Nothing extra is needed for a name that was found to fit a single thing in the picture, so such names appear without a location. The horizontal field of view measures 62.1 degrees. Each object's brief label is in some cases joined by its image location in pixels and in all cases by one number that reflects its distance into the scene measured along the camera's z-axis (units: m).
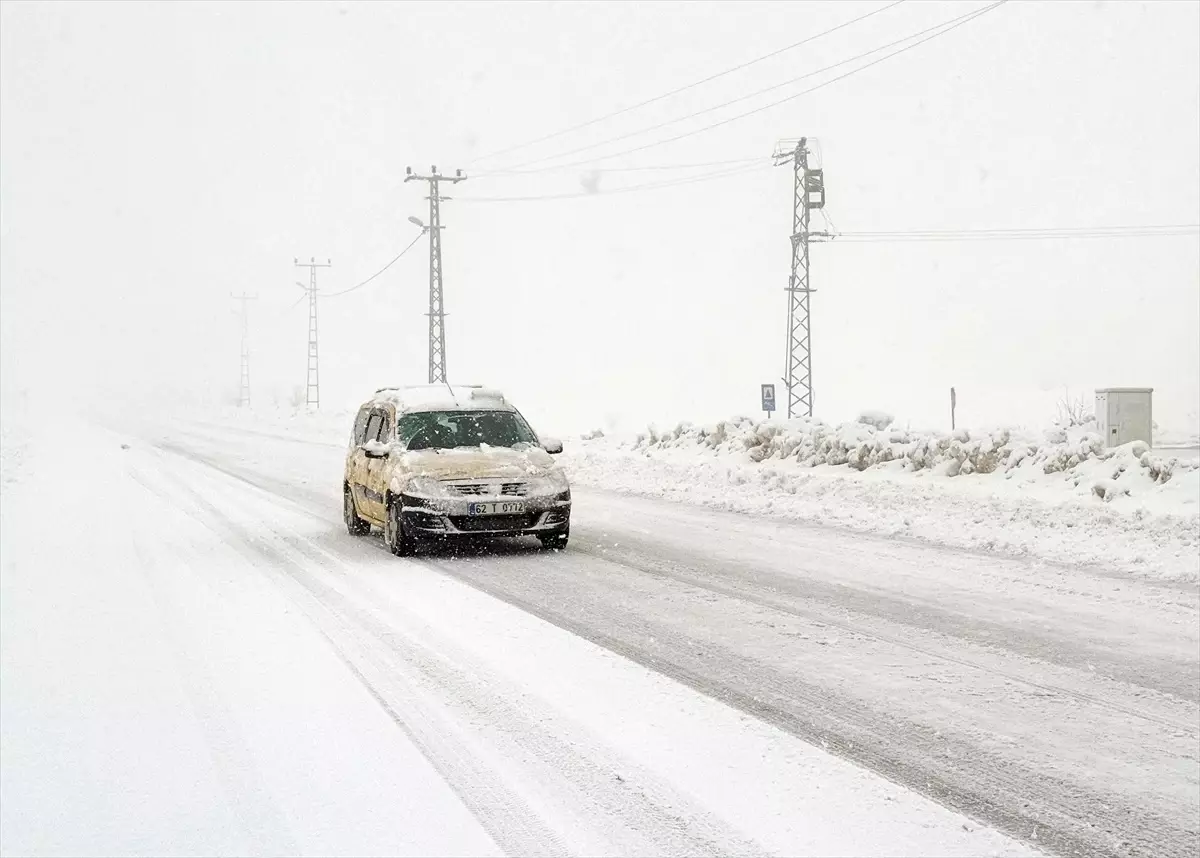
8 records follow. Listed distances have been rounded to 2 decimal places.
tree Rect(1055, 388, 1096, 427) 26.81
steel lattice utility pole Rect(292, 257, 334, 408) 57.88
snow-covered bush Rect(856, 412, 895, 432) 21.77
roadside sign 28.98
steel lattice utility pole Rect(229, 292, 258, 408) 76.28
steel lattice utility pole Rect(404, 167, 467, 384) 39.06
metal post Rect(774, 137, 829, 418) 31.48
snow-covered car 10.20
